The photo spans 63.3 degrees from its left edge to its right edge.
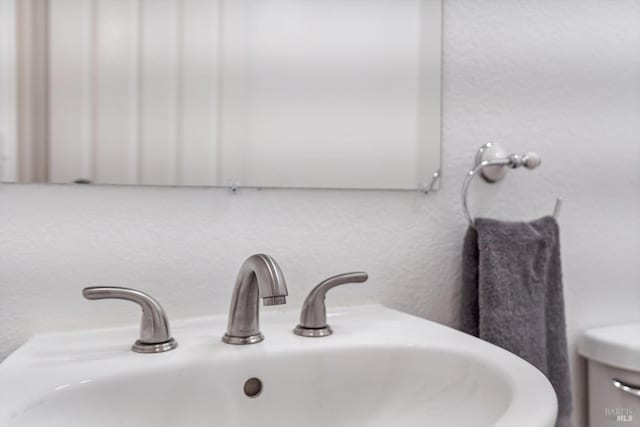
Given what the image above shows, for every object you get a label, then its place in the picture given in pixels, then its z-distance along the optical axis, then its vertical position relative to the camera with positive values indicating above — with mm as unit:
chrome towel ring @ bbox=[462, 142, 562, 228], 1006 +94
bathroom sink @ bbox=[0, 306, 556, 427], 595 -214
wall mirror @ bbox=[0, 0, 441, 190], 762 +195
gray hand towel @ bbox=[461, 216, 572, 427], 941 -155
